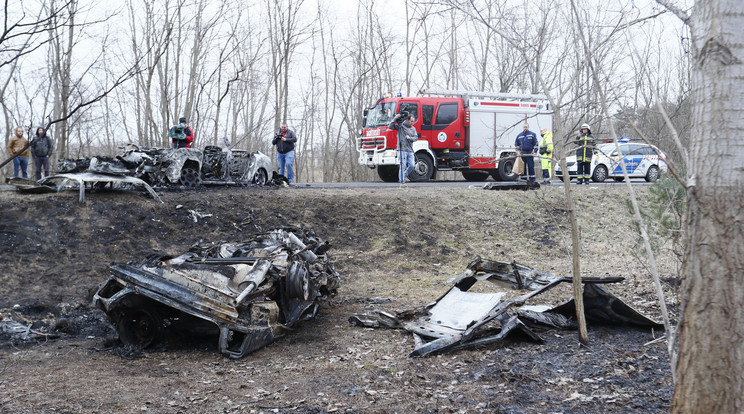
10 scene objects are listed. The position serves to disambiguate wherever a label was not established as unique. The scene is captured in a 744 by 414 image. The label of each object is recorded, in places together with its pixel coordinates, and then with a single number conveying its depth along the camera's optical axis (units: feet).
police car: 67.41
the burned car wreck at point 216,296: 19.42
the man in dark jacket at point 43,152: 51.39
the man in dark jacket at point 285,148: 55.77
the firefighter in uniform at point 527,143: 54.08
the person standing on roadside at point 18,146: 50.26
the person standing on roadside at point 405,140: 54.49
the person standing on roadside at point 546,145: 55.20
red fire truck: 63.67
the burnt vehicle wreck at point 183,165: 41.45
